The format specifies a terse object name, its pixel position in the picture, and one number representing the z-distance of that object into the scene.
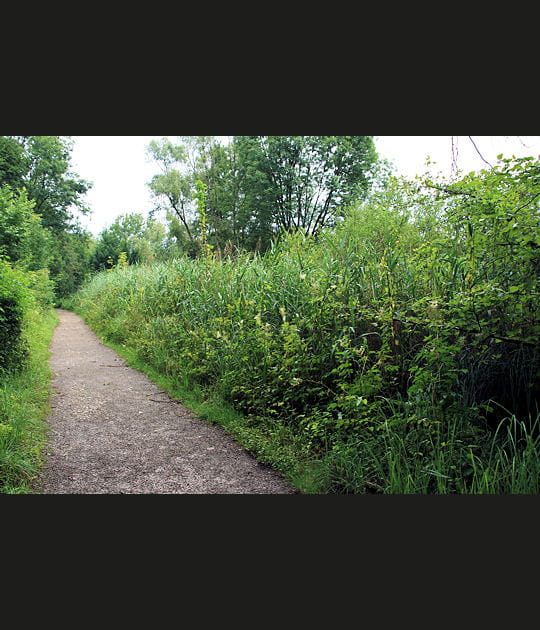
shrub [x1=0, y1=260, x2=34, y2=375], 4.59
